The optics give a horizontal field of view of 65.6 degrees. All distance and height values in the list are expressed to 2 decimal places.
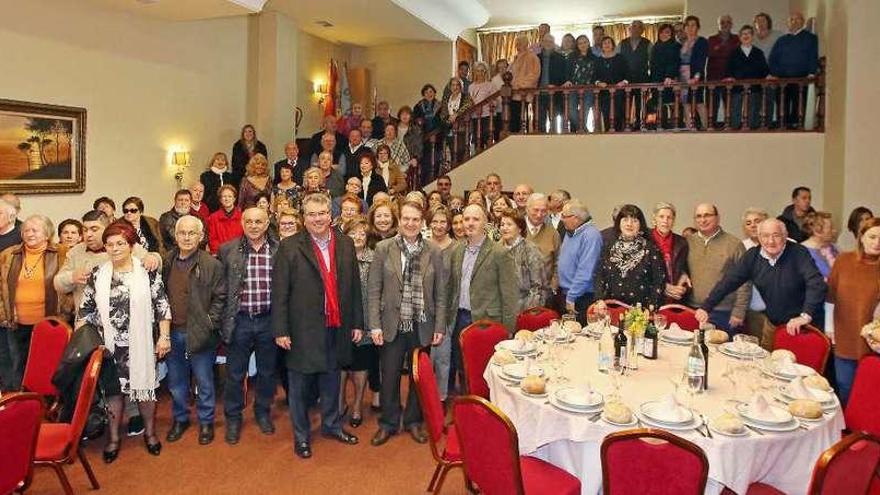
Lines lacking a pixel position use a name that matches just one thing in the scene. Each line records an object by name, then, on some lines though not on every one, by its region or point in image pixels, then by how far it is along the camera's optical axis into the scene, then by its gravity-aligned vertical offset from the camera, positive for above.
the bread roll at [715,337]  3.95 -0.58
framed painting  6.85 +0.83
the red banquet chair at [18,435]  2.75 -0.87
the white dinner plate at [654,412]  2.72 -0.72
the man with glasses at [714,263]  4.76 -0.19
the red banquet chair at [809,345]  3.85 -0.62
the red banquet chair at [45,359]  3.90 -0.75
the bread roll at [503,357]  3.51 -0.64
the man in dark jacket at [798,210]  6.78 +0.28
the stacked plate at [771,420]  2.71 -0.73
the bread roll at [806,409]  2.80 -0.70
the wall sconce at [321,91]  12.21 +2.52
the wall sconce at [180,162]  8.93 +0.88
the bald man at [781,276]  4.14 -0.24
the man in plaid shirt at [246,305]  4.48 -0.49
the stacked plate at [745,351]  3.66 -0.62
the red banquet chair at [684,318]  4.58 -0.55
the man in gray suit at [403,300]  4.54 -0.46
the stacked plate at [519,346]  3.70 -0.61
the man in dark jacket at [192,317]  4.38 -0.57
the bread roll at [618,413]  2.77 -0.72
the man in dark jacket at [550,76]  8.99 +2.11
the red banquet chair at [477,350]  3.97 -0.68
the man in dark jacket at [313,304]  4.27 -0.46
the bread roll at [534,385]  3.09 -0.68
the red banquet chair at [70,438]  3.36 -1.07
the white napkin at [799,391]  3.03 -0.68
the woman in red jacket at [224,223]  6.23 +0.06
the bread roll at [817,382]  3.12 -0.66
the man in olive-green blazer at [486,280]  4.68 -0.32
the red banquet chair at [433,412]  3.27 -0.87
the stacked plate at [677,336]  4.01 -0.59
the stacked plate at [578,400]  2.89 -0.71
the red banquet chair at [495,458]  2.64 -0.90
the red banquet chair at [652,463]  2.34 -0.80
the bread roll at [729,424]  2.64 -0.73
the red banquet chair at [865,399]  3.28 -0.78
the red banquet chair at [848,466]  2.30 -0.79
